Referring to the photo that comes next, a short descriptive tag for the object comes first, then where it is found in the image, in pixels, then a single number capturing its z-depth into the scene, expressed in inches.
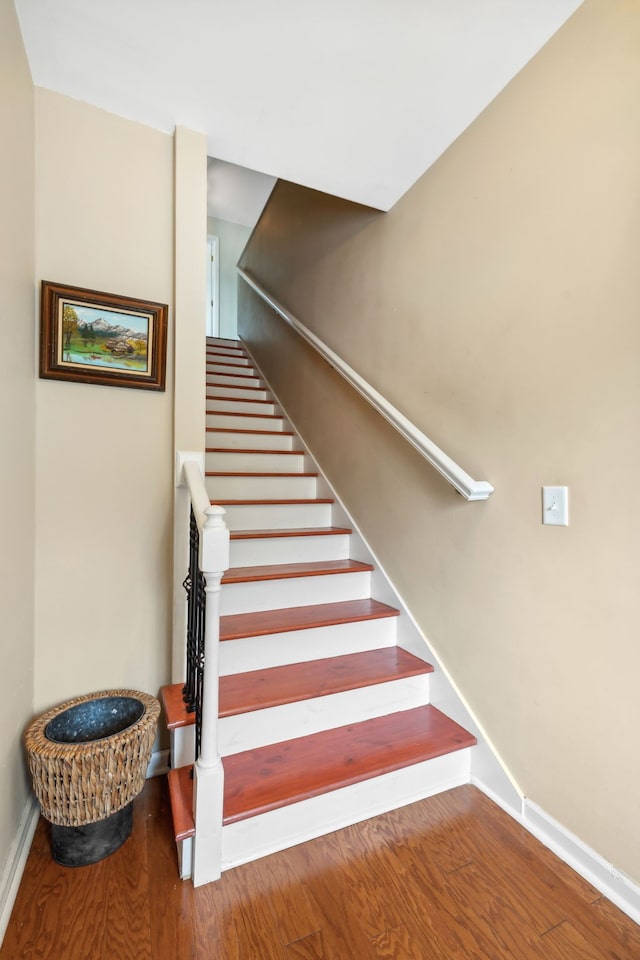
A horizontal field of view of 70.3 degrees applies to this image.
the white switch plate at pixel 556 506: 50.9
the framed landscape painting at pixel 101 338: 58.1
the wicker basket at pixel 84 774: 47.8
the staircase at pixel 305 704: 52.9
